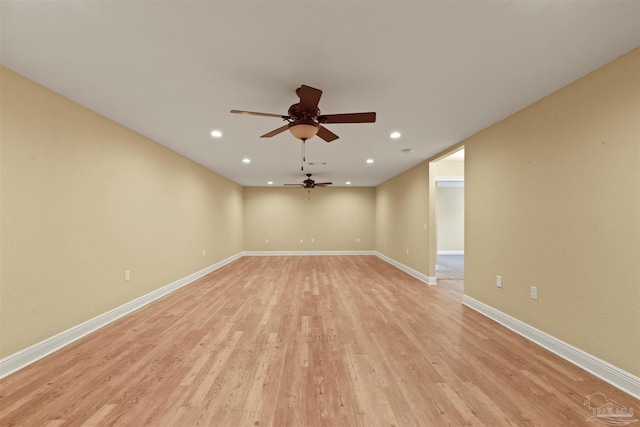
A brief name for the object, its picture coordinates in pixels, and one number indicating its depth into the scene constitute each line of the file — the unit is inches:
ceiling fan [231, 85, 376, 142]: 81.0
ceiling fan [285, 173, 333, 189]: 246.2
